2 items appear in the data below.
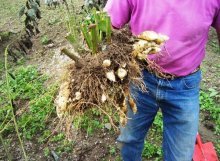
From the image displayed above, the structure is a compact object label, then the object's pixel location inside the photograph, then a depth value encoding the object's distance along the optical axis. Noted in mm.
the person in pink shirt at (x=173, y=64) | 1051
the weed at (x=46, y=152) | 1678
